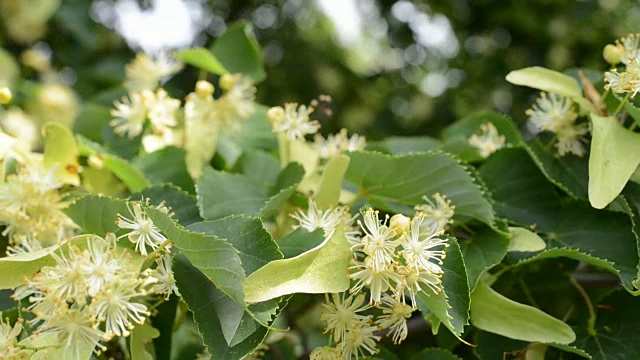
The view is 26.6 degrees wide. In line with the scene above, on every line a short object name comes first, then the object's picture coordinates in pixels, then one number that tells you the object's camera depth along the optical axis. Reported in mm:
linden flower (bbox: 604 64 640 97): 538
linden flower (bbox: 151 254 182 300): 515
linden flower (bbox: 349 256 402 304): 503
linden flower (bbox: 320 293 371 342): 519
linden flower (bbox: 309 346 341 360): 520
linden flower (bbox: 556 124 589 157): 593
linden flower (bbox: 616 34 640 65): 568
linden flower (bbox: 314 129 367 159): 634
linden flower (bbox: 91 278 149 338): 495
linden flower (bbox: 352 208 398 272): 502
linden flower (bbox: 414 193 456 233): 553
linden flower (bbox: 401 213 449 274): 503
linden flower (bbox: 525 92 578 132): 592
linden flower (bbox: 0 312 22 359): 507
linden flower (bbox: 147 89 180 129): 654
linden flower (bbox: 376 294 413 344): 513
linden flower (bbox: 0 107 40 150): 852
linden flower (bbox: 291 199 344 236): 538
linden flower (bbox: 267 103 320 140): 609
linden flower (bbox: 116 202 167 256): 513
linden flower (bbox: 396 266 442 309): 500
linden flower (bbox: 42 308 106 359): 494
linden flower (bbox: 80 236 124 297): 497
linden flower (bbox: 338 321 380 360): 521
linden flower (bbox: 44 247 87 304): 495
